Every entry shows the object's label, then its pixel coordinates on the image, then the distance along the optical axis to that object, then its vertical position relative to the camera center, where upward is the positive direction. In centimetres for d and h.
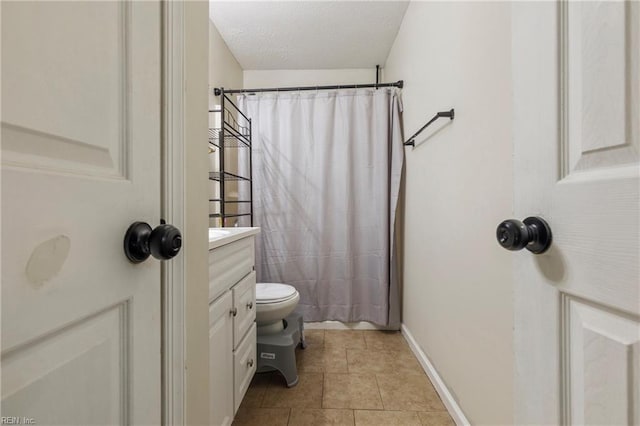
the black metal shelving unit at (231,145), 188 +51
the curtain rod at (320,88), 209 +101
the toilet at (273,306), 161 -57
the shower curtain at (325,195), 220 +14
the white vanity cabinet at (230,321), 94 -45
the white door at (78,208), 28 +0
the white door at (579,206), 32 +1
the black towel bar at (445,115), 124 +45
